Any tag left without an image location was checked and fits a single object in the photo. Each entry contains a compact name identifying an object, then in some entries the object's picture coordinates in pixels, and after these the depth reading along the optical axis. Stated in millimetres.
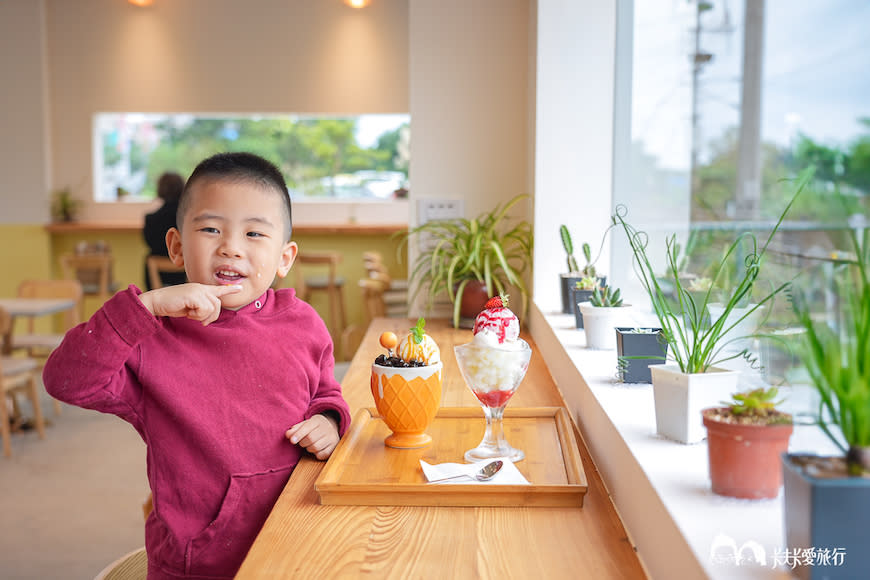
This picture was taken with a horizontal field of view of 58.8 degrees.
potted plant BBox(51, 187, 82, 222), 7031
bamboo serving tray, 1044
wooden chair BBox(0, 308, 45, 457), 4062
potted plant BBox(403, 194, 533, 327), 2555
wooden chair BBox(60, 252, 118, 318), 6160
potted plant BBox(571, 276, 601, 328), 1936
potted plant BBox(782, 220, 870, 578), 586
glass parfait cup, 1174
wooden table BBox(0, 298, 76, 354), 4395
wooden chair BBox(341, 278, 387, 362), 4266
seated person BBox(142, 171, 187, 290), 5453
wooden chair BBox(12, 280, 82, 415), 4836
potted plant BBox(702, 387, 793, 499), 776
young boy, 1208
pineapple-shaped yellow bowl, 1255
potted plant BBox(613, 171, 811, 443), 984
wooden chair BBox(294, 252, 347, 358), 5844
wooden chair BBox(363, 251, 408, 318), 5055
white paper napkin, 1078
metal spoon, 1084
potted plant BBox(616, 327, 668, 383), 1326
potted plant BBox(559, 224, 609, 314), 2061
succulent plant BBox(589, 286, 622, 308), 1713
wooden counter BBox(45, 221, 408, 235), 6516
